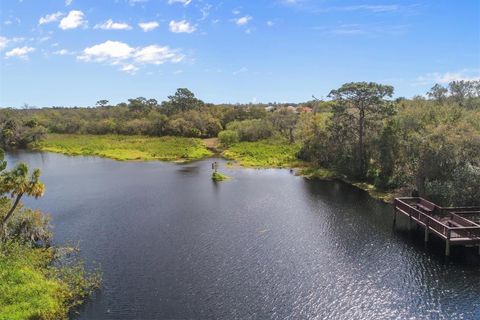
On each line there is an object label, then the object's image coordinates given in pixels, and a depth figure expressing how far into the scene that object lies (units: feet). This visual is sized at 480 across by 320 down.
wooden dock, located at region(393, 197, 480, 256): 110.93
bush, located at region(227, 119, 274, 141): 390.21
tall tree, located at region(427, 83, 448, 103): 309.96
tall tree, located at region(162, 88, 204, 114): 526.98
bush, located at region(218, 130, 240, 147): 379.76
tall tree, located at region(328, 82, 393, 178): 200.75
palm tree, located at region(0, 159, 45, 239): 99.55
